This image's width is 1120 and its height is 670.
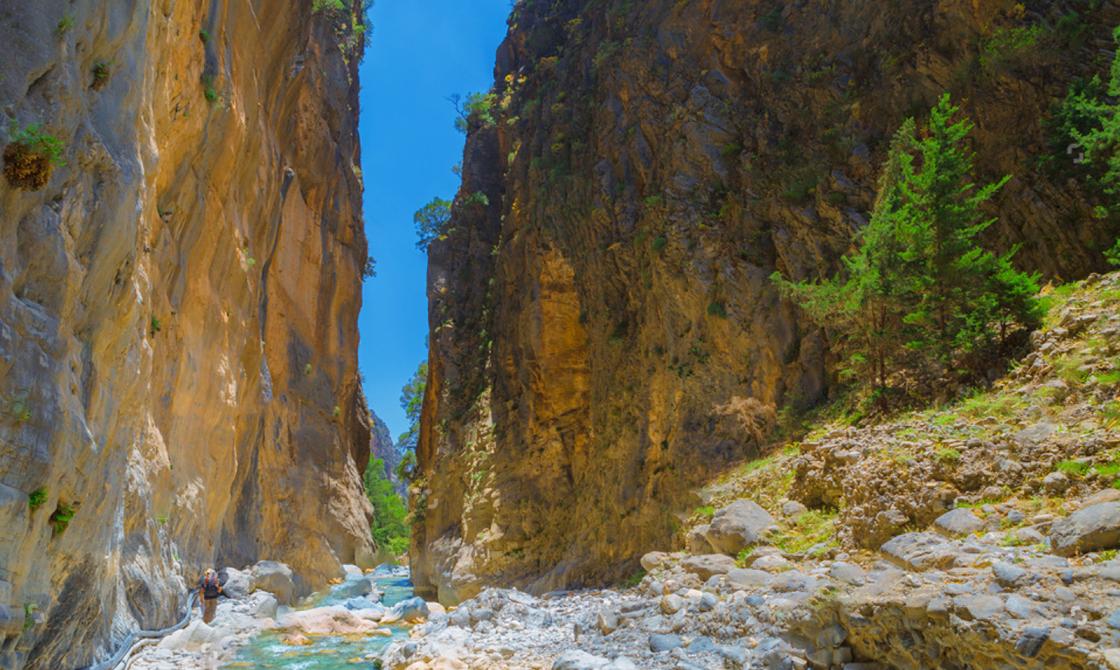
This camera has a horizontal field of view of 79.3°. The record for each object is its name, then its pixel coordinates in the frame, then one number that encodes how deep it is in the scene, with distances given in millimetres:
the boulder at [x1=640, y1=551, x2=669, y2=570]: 13066
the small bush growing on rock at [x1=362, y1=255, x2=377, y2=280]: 41719
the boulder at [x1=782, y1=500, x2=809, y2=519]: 11273
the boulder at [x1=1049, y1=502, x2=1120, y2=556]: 5645
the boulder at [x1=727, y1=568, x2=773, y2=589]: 9242
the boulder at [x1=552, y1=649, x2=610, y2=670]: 8703
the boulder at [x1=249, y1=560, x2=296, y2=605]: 20297
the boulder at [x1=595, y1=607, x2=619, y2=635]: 10413
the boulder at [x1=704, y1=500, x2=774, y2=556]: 11328
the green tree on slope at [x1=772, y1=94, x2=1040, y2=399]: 11000
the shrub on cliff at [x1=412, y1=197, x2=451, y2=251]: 38406
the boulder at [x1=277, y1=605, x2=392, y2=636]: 16250
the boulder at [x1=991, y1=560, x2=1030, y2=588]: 5582
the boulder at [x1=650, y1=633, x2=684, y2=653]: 8672
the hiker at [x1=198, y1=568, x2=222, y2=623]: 14047
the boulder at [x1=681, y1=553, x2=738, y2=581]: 10664
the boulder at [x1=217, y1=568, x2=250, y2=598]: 17469
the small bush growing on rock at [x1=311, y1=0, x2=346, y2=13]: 30236
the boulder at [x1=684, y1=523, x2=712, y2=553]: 12312
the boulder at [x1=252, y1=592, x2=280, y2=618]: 16875
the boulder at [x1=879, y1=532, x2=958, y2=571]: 6777
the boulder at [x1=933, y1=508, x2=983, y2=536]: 7293
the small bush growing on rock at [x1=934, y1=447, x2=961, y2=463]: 8391
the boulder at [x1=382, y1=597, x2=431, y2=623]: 18656
